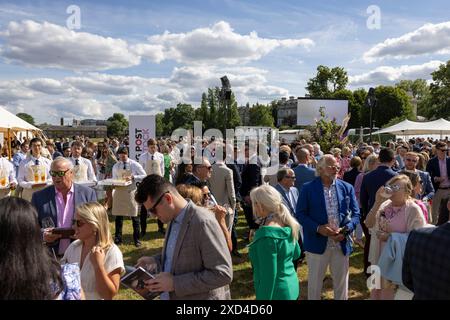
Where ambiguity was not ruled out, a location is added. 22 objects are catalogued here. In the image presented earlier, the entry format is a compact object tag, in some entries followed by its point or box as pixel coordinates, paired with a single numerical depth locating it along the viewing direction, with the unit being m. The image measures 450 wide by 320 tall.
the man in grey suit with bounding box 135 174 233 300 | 2.41
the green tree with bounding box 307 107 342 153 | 14.80
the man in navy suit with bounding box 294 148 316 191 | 6.62
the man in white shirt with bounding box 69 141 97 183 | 6.95
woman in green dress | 3.11
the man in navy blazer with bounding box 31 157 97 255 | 3.82
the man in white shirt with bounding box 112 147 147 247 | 7.41
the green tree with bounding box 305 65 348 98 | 65.75
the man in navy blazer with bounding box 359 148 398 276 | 5.55
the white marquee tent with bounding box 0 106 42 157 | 16.23
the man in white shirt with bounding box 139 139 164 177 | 9.00
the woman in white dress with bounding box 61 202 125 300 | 2.86
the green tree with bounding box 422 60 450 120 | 59.44
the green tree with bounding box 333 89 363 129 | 62.28
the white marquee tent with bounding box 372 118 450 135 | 22.67
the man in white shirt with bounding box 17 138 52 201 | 6.61
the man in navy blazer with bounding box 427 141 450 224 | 7.68
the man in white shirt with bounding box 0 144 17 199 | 6.82
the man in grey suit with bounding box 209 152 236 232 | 6.57
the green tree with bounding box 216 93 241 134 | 60.68
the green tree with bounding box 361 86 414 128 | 62.53
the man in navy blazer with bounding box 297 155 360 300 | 4.35
